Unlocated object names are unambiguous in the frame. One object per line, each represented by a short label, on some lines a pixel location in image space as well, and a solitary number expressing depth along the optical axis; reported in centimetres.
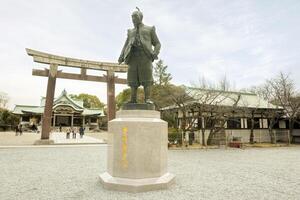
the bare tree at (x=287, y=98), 1936
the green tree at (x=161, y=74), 3281
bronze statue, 536
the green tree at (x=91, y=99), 5478
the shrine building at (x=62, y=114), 3798
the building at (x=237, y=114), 1675
